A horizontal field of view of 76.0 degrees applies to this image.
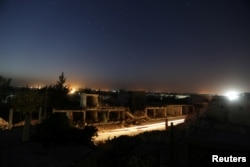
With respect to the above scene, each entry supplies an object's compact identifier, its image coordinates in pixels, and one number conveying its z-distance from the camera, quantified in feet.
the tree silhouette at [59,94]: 97.35
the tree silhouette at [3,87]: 114.41
